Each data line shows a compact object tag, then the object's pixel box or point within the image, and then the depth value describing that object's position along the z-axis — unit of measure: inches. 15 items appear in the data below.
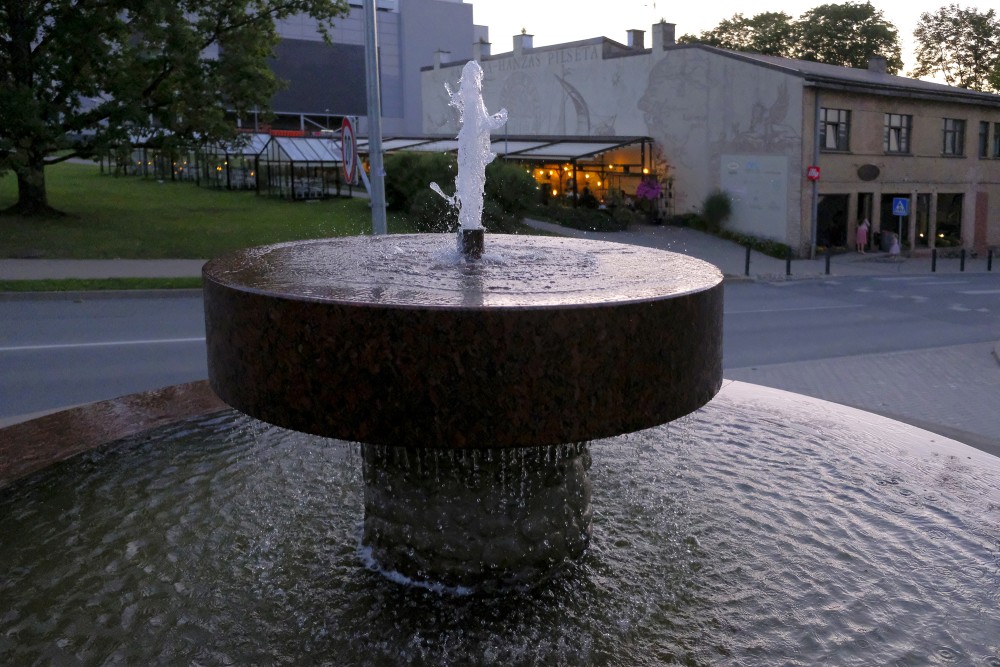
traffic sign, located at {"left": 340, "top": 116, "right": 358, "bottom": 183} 626.5
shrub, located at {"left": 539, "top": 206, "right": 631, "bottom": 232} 1304.1
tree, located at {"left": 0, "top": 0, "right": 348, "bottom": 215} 876.0
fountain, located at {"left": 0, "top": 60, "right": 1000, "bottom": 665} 161.6
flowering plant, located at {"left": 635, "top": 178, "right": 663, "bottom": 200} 1397.6
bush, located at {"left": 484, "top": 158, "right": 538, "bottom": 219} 1128.2
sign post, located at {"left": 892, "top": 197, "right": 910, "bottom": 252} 1288.1
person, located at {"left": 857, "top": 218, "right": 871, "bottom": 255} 1318.9
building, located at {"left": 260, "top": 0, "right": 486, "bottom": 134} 2815.0
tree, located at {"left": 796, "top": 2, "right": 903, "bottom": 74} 2351.1
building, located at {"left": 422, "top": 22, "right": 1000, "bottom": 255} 1267.2
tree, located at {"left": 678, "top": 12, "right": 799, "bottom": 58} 2461.9
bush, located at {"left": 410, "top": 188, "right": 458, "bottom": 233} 1084.5
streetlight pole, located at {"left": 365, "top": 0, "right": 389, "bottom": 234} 646.5
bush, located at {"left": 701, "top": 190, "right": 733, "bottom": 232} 1337.4
